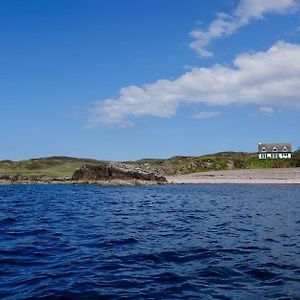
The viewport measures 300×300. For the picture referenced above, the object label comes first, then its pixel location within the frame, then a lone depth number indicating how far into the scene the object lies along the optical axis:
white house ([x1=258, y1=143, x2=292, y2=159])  198.99
